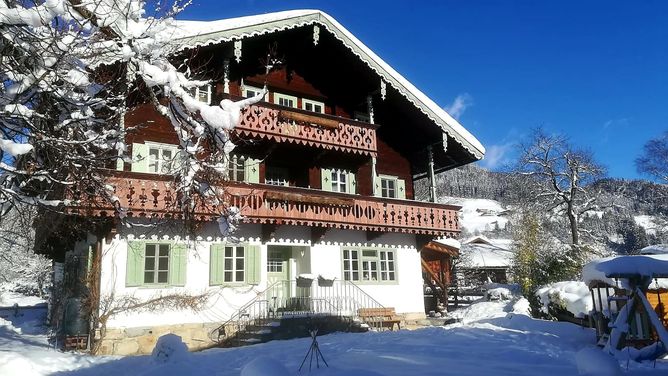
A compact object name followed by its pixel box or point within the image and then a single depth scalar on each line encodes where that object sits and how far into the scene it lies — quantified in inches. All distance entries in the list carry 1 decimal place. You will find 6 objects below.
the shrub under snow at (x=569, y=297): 651.5
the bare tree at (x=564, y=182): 1576.0
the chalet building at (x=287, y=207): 595.5
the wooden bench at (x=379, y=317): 713.5
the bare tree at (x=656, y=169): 1666.3
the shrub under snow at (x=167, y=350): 409.4
